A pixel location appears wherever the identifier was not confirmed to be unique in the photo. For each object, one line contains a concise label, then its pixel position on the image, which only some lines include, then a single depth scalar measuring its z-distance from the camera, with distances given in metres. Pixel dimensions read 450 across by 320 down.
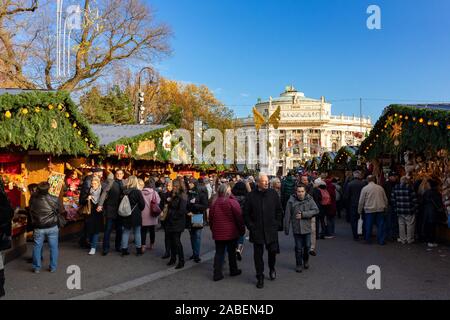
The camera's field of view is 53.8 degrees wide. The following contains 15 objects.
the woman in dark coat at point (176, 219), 8.02
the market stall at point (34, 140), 8.87
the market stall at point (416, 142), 9.56
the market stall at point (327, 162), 24.66
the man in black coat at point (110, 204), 9.30
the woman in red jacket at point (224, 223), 7.18
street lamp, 20.64
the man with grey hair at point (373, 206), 10.25
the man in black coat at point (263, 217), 6.73
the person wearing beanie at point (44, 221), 7.41
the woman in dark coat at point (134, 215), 9.21
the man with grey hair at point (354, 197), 11.39
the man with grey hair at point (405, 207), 10.30
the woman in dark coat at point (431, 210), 9.97
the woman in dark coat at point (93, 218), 9.29
